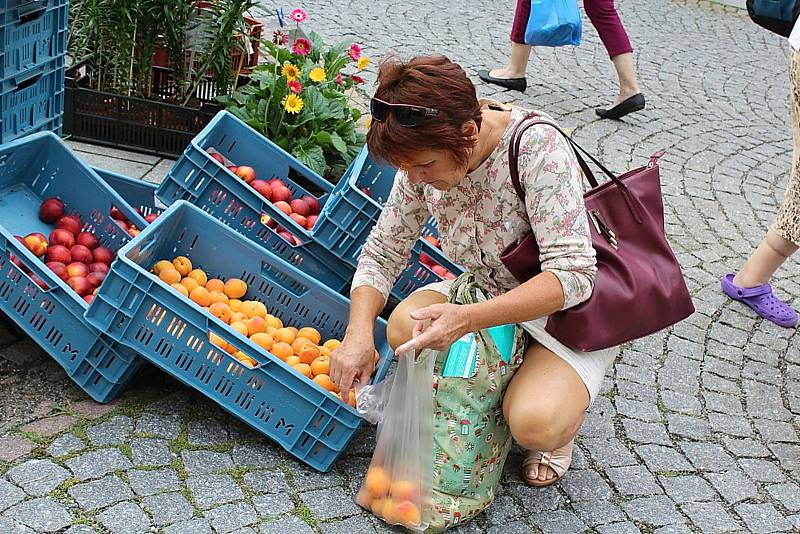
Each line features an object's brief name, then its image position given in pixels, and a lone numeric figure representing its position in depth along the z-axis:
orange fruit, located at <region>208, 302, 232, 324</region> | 3.53
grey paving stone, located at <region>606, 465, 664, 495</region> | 3.56
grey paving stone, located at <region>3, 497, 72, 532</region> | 2.92
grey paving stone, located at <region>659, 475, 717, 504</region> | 3.56
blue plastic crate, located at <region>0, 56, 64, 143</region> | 3.90
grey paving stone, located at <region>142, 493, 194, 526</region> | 3.03
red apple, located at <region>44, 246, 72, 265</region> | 3.64
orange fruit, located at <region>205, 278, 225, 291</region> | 3.73
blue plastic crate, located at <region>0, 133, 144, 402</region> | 3.33
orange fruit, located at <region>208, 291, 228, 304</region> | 3.65
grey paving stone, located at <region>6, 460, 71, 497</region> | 3.06
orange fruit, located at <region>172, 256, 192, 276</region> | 3.68
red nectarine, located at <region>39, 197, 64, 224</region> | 3.91
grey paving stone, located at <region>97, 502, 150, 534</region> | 2.96
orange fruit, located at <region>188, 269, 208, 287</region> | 3.69
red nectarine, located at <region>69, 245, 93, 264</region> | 3.71
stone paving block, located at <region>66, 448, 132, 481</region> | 3.15
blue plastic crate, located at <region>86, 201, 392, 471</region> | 3.19
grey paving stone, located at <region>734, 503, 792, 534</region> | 3.45
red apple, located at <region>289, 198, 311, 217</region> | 4.34
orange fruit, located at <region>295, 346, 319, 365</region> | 3.46
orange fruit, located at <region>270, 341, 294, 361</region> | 3.45
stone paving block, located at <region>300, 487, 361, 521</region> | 3.18
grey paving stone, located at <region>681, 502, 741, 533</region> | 3.42
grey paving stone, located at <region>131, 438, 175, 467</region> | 3.26
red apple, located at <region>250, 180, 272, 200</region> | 4.29
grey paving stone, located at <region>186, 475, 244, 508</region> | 3.14
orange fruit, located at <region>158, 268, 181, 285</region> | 3.56
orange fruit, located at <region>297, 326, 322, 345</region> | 3.64
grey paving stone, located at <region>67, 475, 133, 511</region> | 3.04
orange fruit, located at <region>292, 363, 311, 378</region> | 3.38
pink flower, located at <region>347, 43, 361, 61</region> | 5.30
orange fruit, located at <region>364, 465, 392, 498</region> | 3.15
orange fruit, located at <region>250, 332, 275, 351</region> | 3.46
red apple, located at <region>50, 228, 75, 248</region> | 3.76
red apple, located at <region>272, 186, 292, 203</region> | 4.33
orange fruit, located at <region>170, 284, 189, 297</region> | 3.50
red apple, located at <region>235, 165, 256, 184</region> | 4.29
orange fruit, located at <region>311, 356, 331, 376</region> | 3.40
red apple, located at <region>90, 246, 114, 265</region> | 3.79
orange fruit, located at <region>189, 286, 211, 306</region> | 3.56
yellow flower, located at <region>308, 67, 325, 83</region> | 5.07
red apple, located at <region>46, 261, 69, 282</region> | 3.54
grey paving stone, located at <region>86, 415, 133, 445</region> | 3.31
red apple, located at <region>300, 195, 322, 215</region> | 4.41
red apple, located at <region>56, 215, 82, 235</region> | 3.88
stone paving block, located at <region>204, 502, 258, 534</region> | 3.04
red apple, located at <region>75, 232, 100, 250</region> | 3.83
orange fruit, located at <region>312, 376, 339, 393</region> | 3.33
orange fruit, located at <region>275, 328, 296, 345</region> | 3.56
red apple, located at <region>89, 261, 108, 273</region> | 3.70
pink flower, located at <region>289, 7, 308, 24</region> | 5.40
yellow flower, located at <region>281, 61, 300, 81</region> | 5.05
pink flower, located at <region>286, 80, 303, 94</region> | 5.05
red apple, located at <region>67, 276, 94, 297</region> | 3.49
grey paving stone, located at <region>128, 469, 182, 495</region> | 3.14
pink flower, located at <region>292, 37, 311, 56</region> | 5.34
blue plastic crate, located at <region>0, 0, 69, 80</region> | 3.78
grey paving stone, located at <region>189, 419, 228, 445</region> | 3.41
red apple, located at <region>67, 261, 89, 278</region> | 3.56
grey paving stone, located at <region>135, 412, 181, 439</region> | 3.40
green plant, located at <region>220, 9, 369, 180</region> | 5.07
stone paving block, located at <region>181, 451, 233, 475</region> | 3.27
